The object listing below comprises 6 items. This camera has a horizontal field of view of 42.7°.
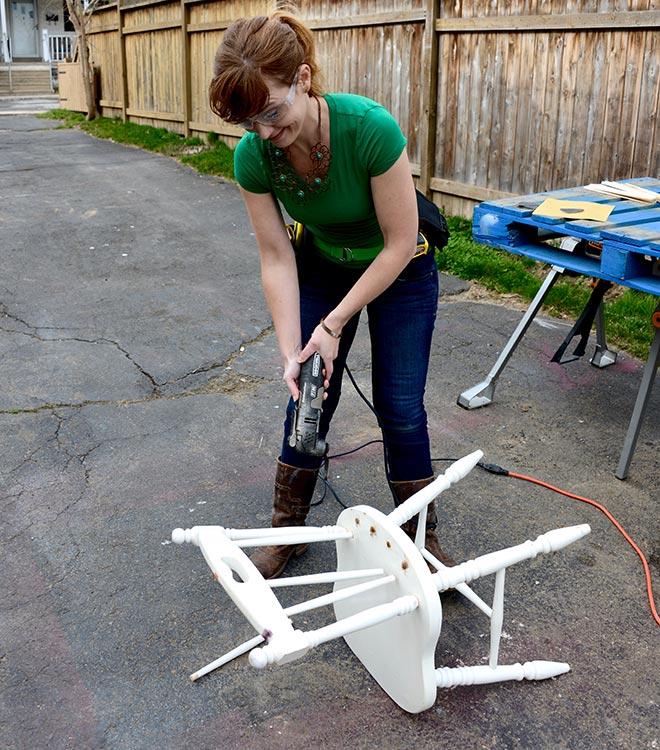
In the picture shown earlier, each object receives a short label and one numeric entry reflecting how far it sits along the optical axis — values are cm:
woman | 228
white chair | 207
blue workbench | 341
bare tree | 1673
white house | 3144
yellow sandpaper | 370
